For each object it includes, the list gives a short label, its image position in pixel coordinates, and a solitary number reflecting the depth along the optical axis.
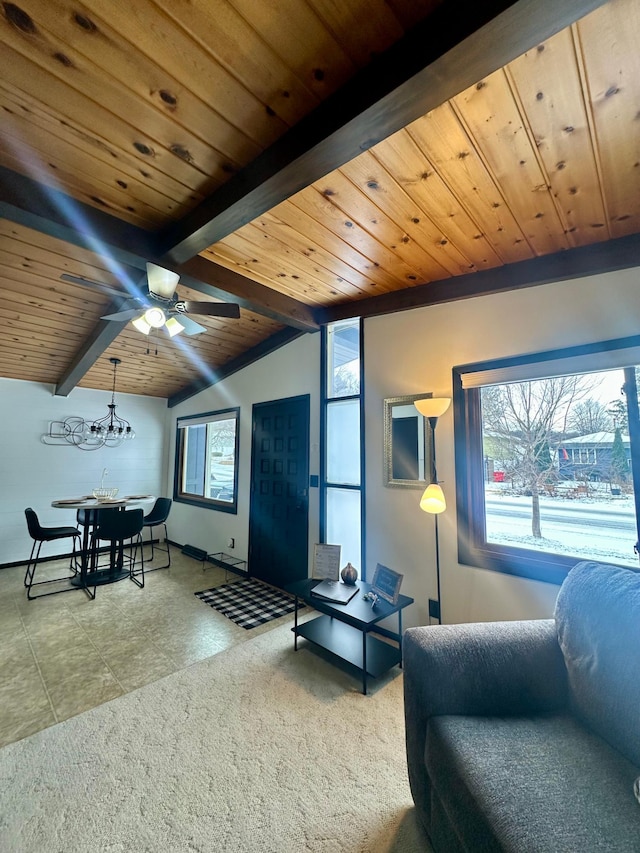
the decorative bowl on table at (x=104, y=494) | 4.58
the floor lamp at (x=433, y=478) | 2.32
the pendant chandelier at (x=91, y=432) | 4.87
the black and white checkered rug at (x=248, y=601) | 3.19
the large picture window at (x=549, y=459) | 1.96
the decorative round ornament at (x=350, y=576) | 2.63
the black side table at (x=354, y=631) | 2.20
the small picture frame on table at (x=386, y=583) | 2.35
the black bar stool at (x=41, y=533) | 3.86
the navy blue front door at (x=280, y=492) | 3.71
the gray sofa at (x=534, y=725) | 0.90
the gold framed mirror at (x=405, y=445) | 2.71
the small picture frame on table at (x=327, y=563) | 2.73
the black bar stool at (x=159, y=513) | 4.79
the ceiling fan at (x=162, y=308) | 2.19
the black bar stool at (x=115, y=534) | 3.93
